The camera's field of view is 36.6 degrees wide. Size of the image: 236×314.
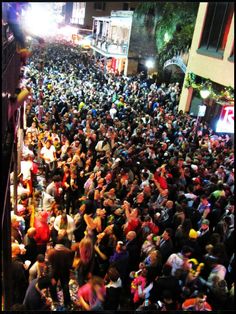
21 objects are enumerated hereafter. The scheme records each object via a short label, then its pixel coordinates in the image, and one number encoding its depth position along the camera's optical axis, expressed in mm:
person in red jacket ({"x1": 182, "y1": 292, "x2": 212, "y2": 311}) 4195
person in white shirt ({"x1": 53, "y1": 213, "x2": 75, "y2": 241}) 6183
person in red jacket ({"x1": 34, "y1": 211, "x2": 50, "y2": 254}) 5949
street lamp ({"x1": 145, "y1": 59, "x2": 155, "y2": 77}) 31203
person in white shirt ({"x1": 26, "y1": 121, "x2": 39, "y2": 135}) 11559
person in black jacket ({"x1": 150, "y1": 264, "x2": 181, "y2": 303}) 4832
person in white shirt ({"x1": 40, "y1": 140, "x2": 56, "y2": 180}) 9968
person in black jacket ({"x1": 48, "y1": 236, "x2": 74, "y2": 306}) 5371
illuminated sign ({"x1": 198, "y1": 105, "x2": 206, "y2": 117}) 11934
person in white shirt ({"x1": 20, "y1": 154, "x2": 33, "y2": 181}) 8641
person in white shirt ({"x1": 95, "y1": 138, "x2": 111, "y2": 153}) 10388
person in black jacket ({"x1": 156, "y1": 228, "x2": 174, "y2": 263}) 5719
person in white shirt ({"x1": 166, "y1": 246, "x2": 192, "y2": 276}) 5129
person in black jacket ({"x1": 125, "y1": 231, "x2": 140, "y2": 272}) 5750
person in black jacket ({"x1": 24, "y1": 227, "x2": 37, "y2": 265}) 5738
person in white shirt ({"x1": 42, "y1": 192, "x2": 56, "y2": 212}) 7212
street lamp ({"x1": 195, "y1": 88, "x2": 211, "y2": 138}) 11957
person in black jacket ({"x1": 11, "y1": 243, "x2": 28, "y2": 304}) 4988
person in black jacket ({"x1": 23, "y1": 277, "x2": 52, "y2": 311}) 4562
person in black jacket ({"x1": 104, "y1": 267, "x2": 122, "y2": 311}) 5000
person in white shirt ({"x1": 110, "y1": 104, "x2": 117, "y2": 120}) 14828
